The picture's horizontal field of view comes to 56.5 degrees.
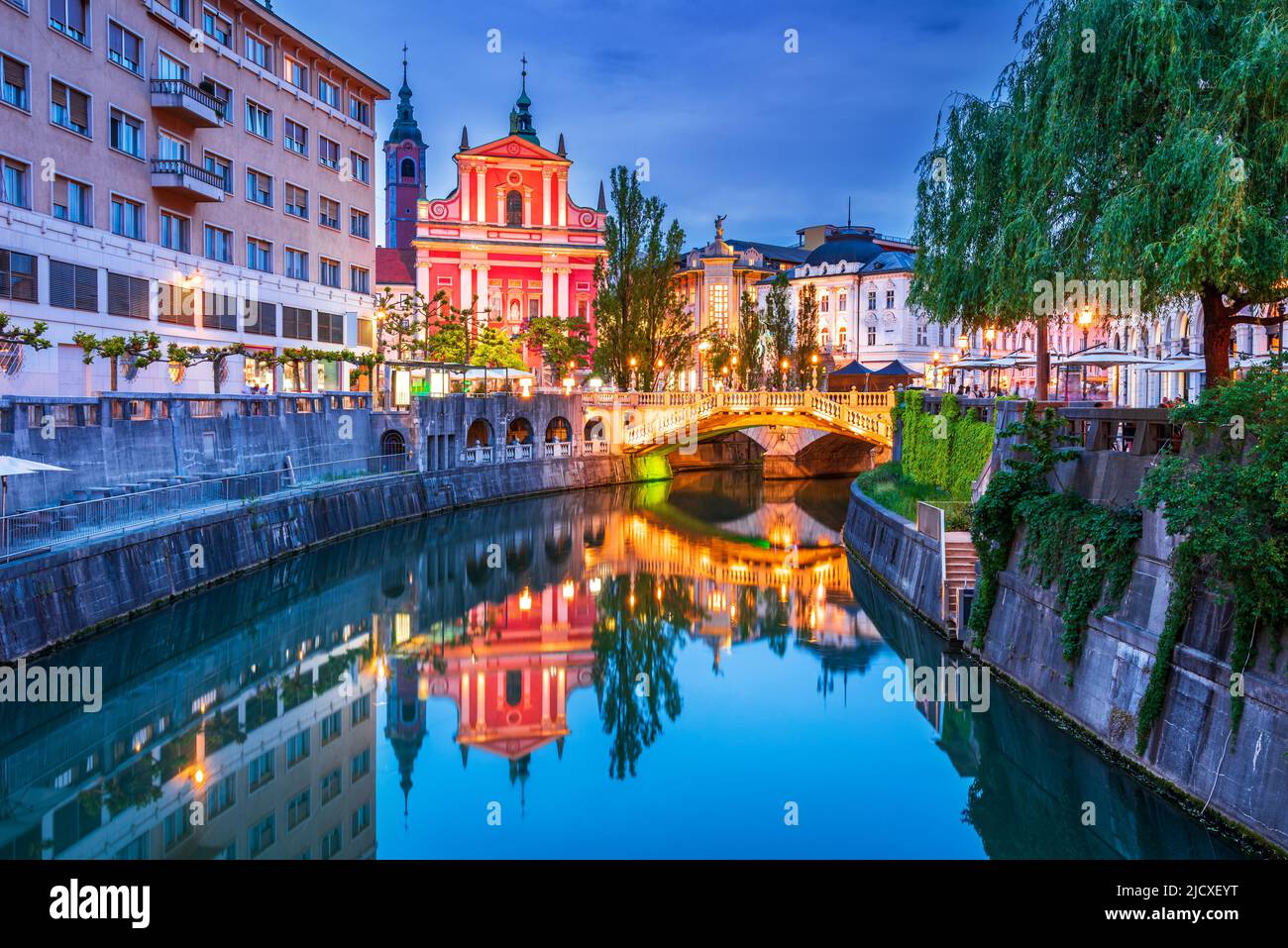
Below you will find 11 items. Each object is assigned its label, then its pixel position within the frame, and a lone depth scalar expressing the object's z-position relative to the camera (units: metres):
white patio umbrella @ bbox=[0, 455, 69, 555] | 23.30
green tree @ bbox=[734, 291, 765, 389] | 82.19
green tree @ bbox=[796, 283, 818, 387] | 82.00
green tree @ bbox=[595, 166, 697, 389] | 69.88
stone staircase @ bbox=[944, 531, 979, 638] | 27.23
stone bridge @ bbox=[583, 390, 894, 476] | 64.50
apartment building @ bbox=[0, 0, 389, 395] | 38.19
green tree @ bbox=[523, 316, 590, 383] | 85.62
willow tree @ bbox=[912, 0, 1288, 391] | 20.09
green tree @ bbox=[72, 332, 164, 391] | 35.31
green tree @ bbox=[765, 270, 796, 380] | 82.00
